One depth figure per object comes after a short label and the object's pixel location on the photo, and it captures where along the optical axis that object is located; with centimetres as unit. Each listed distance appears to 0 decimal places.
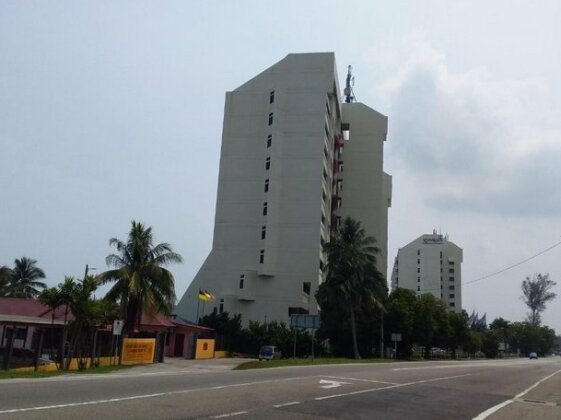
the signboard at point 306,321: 3781
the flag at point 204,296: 5869
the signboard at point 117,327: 3008
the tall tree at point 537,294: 13588
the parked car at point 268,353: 5097
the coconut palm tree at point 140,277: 3666
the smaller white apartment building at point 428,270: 15388
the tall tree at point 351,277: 5641
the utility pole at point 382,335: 5978
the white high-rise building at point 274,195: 6762
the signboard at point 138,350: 3525
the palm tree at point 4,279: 6352
